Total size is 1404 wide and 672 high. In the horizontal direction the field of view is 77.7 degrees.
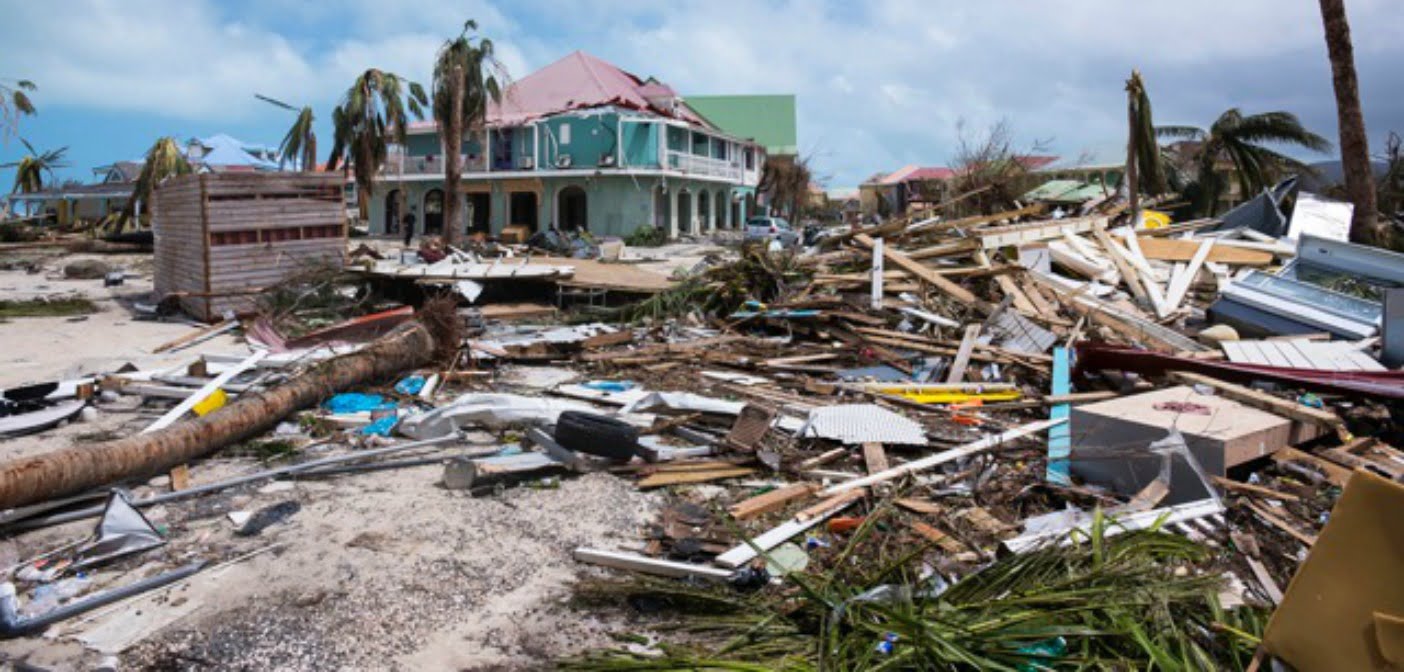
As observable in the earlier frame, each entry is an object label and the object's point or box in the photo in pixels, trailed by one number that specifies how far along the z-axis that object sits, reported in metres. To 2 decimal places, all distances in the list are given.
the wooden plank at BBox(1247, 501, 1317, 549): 4.21
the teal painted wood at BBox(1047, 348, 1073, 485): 5.26
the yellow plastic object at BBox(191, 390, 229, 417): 6.77
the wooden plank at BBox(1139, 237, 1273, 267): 11.62
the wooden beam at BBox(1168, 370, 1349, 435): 5.45
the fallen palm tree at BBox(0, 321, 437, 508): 4.45
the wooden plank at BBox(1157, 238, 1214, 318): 10.16
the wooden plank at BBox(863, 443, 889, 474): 5.46
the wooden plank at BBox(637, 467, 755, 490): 5.35
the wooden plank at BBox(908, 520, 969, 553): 4.28
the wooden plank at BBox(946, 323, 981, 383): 7.92
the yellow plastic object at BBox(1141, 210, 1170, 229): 15.09
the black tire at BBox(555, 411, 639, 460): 5.59
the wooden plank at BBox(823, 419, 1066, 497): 5.14
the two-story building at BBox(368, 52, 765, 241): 37.88
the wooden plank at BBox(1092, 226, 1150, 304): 10.61
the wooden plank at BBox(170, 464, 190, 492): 5.14
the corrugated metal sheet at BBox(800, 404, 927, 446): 5.91
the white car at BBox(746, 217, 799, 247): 31.34
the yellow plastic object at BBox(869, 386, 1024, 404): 7.33
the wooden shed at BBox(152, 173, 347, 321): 12.16
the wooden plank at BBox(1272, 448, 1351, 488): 4.98
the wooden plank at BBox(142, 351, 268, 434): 6.44
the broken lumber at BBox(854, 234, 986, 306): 9.87
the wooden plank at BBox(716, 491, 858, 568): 4.08
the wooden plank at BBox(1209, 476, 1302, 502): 4.71
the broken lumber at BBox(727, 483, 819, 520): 4.78
